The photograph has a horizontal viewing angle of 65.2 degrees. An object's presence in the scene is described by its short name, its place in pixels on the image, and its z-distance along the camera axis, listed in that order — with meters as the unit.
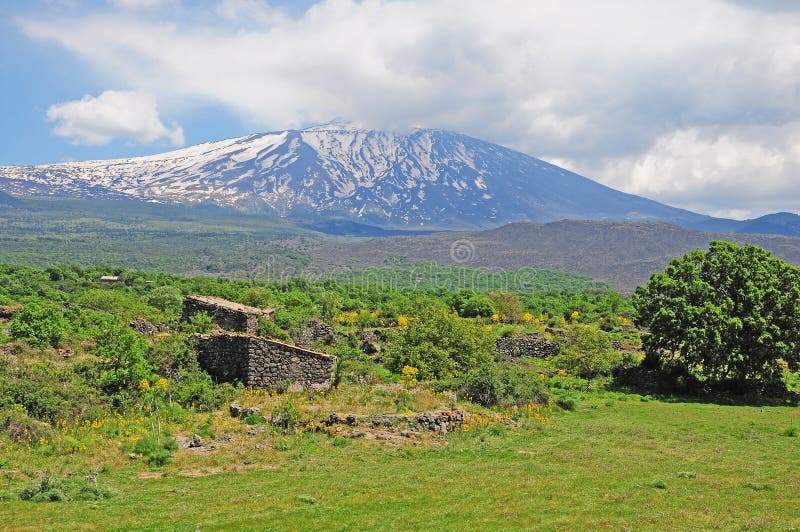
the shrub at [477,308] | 62.62
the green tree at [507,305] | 65.31
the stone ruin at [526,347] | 41.19
